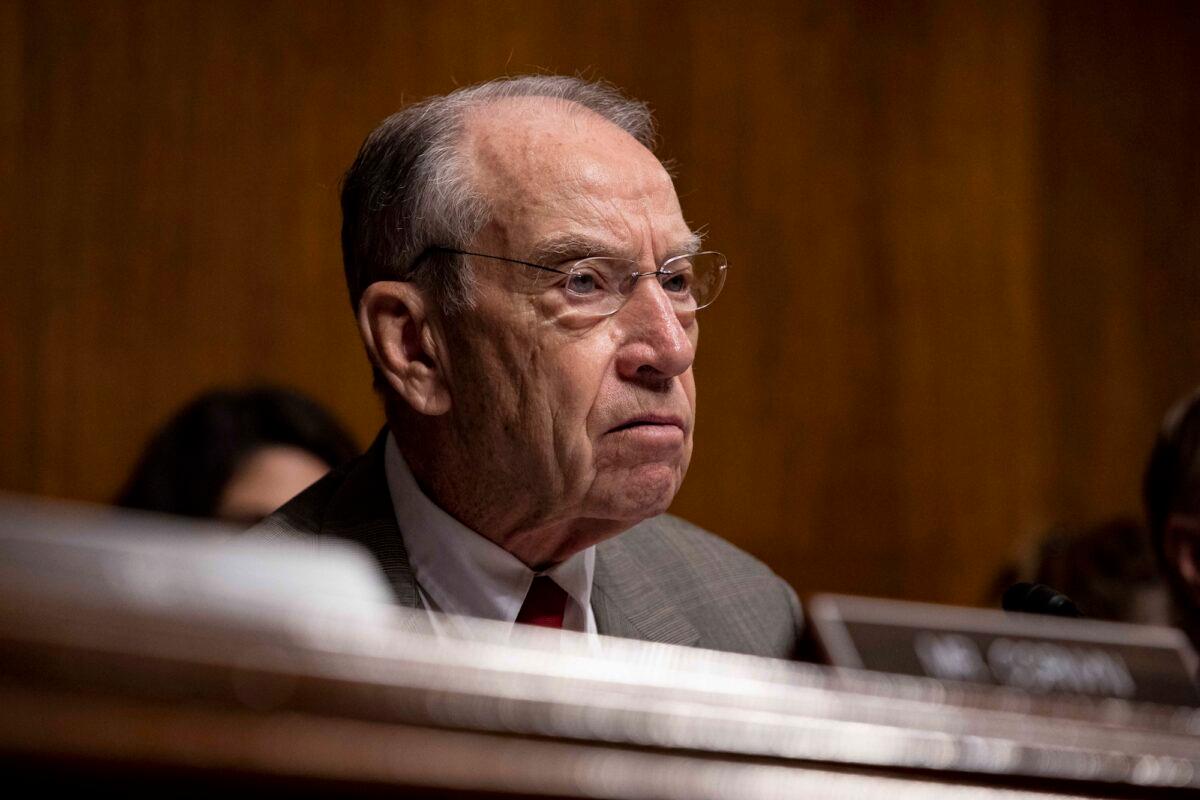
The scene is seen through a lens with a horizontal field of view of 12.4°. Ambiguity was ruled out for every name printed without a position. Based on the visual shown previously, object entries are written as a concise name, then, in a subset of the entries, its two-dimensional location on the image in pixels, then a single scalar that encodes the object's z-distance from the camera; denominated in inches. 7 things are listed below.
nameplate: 94.7
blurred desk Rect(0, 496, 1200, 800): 68.1
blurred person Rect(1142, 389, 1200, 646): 111.2
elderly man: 104.3
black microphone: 100.1
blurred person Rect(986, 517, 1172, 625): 121.4
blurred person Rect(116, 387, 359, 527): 122.4
